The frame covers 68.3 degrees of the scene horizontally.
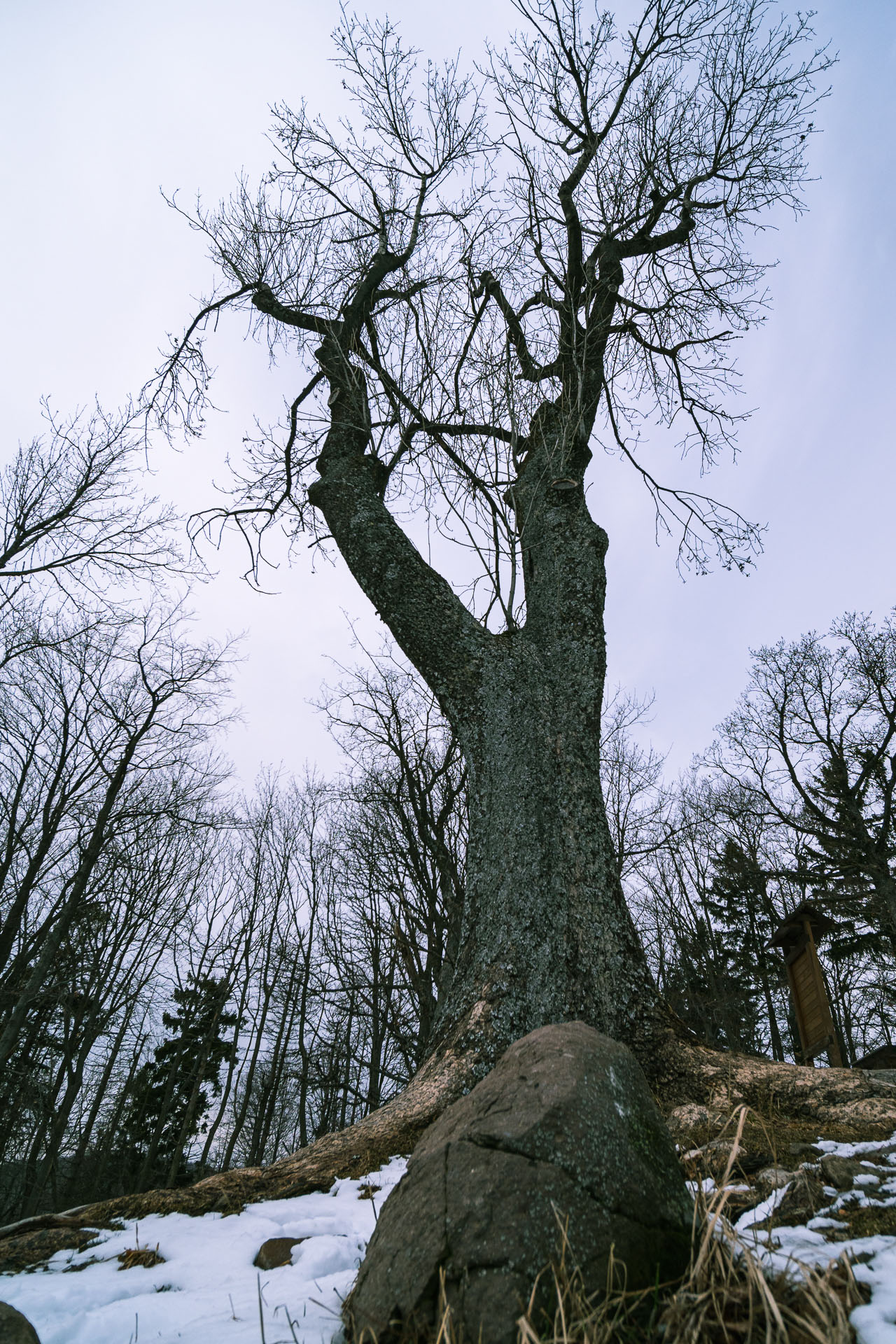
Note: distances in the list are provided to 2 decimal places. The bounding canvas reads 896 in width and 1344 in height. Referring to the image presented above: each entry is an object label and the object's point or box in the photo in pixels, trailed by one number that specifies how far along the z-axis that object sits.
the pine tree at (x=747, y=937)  15.63
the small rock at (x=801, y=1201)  1.65
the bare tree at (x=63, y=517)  6.29
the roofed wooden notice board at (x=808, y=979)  6.38
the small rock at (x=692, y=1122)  2.57
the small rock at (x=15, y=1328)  1.42
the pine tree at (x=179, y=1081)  14.23
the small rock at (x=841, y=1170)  1.84
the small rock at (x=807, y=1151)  2.19
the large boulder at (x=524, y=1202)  1.25
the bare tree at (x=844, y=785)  11.62
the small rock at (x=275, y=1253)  2.02
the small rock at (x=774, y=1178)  1.89
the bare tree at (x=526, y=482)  3.37
